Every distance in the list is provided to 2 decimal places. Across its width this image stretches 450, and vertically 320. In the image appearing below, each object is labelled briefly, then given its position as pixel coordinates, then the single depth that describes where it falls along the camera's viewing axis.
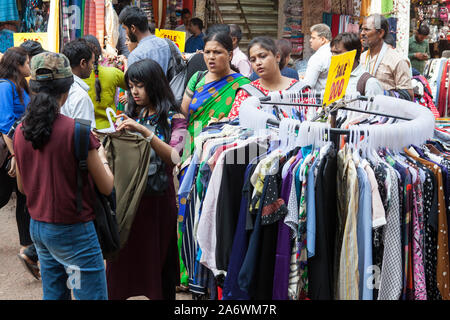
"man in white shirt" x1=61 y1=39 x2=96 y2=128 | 3.81
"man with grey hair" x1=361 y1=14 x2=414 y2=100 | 5.22
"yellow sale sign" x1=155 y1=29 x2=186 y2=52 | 6.38
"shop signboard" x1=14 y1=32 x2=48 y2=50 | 6.05
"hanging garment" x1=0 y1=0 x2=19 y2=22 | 7.51
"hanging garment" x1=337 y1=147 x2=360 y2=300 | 2.38
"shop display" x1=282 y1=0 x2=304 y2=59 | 11.41
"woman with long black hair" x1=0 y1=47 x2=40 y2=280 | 4.43
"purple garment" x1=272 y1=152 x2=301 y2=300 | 2.46
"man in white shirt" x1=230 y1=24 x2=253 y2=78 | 6.20
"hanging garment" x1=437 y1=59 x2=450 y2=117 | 7.13
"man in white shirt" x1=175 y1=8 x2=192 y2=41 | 10.48
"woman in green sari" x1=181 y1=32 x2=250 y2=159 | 3.94
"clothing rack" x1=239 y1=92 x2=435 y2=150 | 2.50
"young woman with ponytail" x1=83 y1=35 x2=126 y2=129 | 4.64
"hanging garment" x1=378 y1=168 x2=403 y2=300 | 2.42
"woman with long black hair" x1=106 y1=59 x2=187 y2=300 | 3.37
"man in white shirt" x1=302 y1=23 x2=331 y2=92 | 5.41
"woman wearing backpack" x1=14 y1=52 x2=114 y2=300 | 2.55
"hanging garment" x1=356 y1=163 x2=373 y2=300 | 2.39
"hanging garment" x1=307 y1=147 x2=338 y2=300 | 2.42
